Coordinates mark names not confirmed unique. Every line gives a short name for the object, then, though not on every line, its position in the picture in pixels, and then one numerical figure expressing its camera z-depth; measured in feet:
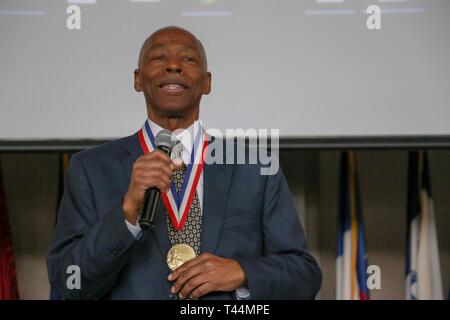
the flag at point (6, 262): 23.68
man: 12.62
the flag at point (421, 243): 23.18
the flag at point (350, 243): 23.00
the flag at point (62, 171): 24.59
